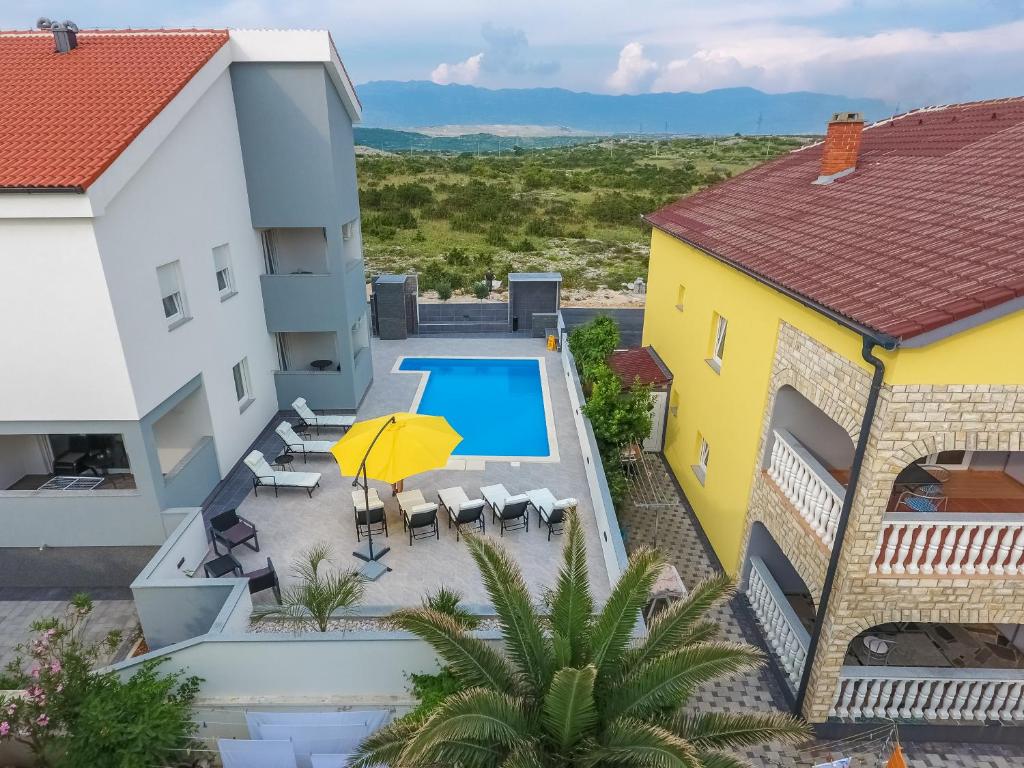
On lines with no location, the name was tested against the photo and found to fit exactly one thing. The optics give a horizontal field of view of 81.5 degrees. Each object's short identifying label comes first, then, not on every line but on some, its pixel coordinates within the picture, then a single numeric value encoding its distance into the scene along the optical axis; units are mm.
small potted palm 9359
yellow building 7215
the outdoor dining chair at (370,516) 12094
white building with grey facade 9609
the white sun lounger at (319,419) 16375
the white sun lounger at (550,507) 12352
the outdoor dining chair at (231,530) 11312
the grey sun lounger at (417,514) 11812
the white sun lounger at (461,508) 12117
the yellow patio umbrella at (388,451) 11156
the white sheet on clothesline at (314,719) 8750
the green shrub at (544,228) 50428
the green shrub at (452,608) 8625
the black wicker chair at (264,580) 10195
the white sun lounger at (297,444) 15055
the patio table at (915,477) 10641
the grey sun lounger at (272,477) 13383
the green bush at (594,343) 18484
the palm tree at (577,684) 5879
